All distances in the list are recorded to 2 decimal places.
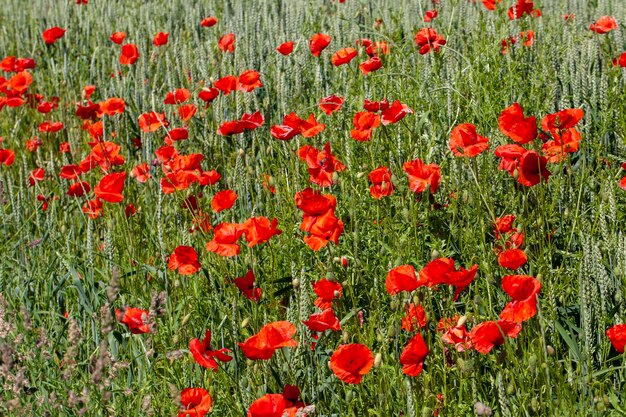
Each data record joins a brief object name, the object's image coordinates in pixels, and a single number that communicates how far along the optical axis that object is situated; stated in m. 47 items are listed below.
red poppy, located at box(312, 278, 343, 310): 3.74
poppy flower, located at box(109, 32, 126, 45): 7.89
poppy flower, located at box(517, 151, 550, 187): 4.07
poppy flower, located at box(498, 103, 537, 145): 4.01
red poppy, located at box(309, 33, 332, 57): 6.06
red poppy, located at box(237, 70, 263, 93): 5.61
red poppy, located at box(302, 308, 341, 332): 3.39
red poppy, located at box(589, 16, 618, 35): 6.35
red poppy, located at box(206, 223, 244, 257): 3.91
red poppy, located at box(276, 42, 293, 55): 6.21
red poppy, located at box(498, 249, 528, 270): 3.49
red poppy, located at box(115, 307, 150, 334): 3.65
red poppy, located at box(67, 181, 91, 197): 5.37
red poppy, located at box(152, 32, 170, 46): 7.47
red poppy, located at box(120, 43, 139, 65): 7.20
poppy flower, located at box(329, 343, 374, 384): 3.18
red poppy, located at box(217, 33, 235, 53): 7.16
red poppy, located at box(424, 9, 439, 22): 7.22
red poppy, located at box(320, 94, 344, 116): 5.10
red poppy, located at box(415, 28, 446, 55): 5.81
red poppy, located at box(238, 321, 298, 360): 3.18
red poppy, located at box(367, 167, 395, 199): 4.38
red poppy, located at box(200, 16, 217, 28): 7.88
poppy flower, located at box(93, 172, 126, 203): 4.60
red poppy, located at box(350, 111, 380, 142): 4.64
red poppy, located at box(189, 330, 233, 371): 3.39
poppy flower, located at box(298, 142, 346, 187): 4.55
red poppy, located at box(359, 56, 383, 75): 5.28
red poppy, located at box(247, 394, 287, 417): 3.04
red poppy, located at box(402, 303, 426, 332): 3.63
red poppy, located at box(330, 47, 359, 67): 5.63
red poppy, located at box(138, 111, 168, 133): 5.62
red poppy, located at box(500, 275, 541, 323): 3.15
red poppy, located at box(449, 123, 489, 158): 4.04
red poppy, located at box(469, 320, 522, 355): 3.19
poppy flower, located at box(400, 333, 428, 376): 3.14
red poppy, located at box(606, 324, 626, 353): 3.25
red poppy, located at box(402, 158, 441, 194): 4.20
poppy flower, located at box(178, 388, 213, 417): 3.29
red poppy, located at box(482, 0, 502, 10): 6.68
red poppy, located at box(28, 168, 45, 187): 5.68
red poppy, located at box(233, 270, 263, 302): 3.92
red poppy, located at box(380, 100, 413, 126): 4.51
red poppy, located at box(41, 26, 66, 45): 8.14
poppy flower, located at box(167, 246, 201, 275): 4.09
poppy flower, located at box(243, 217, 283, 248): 3.92
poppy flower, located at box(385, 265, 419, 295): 3.26
